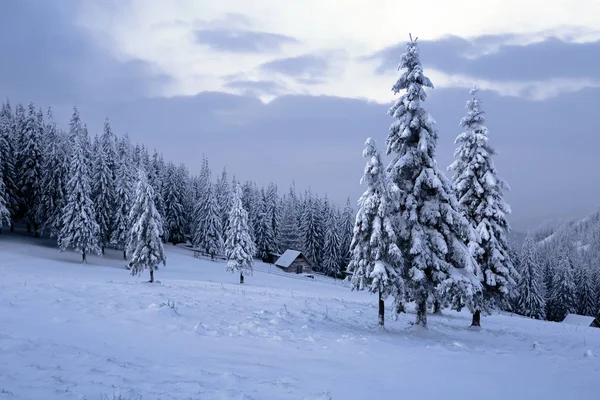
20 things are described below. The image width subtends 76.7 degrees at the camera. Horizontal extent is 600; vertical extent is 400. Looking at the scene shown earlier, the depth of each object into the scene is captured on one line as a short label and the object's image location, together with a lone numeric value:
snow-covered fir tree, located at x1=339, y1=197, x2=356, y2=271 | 86.19
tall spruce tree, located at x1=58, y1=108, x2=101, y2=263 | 48.38
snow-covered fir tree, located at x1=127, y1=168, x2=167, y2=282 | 38.77
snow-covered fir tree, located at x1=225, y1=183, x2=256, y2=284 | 51.03
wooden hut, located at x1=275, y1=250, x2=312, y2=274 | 75.11
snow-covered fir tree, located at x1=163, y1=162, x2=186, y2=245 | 78.19
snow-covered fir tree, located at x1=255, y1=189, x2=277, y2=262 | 87.56
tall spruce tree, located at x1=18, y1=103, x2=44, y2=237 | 54.38
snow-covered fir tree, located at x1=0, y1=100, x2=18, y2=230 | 52.19
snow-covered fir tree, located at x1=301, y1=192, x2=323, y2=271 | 87.81
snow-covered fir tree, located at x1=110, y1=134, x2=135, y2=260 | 55.97
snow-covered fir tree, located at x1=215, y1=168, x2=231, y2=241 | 80.79
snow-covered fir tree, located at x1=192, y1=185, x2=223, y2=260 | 73.06
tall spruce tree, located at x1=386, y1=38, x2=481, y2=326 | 19.41
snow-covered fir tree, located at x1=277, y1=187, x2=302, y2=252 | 93.68
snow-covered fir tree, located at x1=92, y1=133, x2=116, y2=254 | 54.44
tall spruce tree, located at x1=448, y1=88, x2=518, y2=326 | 24.72
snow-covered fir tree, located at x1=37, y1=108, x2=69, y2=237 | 53.04
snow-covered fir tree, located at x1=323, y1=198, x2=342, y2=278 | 82.00
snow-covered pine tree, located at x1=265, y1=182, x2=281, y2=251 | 90.86
